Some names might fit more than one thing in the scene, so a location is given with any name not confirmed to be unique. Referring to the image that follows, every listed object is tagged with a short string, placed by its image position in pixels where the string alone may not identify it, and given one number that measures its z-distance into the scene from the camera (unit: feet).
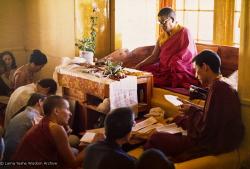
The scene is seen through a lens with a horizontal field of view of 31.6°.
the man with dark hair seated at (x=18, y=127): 10.77
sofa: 10.39
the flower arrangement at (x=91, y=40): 17.12
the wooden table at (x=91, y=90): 13.75
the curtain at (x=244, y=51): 10.84
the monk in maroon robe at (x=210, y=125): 10.47
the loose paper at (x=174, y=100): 11.70
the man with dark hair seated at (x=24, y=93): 13.23
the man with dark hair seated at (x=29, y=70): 16.81
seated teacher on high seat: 14.65
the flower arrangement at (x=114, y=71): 13.73
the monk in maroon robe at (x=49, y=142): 8.99
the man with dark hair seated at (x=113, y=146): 7.54
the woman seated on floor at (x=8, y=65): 18.97
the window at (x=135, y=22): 17.88
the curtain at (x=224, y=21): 15.07
